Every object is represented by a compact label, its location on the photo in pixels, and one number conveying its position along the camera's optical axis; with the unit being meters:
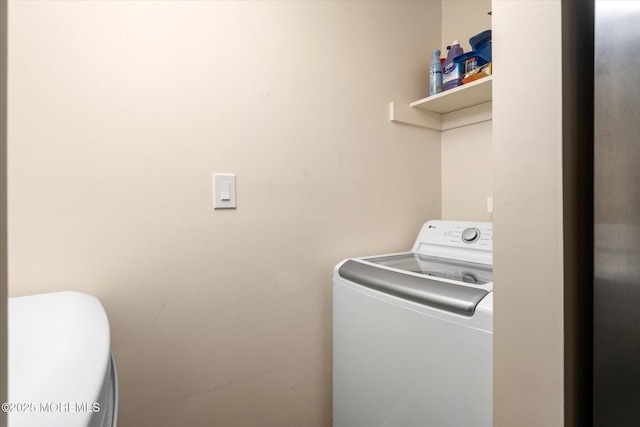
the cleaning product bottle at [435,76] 1.51
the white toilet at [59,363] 0.34
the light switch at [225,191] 1.08
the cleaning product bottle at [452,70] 1.46
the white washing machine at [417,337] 0.77
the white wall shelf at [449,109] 1.39
